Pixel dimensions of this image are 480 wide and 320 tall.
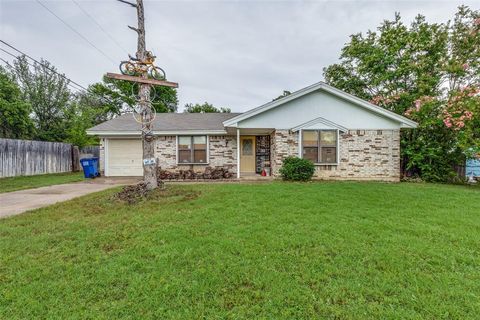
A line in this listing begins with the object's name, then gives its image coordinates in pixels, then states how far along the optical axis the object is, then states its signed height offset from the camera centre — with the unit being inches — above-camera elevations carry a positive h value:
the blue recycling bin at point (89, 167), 452.1 -21.7
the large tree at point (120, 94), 1115.3 +312.2
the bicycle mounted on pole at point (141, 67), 260.8 +105.4
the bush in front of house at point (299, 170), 379.6 -22.9
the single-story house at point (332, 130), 406.3 +48.0
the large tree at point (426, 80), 384.8 +168.1
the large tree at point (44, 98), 875.4 +228.0
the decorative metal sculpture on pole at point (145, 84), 266.4 +86.5
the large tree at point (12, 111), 648.2 +131.3
